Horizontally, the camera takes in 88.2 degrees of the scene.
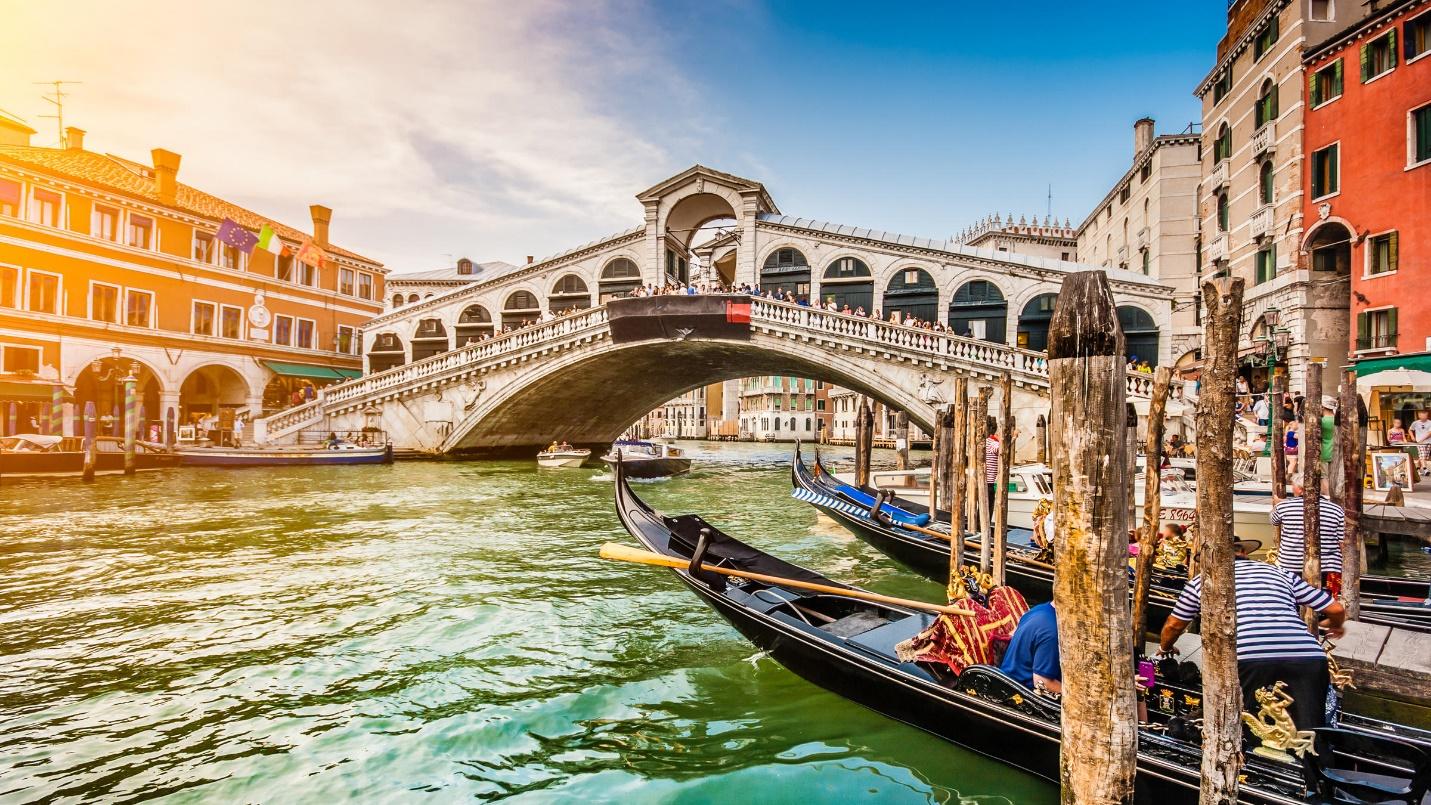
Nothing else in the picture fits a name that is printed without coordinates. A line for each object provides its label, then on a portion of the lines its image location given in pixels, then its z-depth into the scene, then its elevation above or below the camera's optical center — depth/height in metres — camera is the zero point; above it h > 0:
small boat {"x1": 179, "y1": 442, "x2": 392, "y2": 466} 15.40 -0.74
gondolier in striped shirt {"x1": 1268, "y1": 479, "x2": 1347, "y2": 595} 4.27 -0.58
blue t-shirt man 2.94 -0.88
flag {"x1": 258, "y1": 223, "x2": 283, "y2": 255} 18.73 +4.59
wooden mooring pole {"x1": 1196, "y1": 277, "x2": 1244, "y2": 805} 2.33 -0.38
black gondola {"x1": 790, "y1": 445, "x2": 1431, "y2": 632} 4.68 -1.02
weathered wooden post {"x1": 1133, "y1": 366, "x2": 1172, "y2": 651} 4.12 -0.39
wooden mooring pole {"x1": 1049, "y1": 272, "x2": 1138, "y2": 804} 2.33 -0.31
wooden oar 4.36 -0.85
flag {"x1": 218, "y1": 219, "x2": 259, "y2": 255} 18.47 +4.67
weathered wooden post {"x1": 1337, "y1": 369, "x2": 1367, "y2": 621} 5.58 -0.09
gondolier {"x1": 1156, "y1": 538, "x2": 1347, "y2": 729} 2.56 -0.73
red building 10.69 +4.10
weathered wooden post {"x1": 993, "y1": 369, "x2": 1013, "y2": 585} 5.13 -0.49
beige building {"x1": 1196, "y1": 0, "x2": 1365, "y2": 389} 12.46 +4.93
